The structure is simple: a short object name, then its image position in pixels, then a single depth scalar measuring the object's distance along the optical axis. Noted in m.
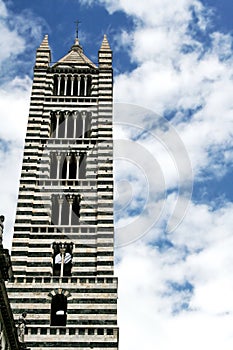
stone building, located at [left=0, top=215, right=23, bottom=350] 18.89
